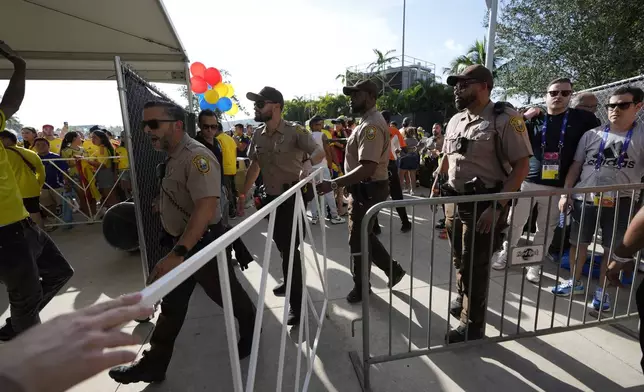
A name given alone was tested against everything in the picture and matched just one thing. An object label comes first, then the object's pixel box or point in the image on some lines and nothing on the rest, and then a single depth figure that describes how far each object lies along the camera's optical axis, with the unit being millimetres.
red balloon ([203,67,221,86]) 7058
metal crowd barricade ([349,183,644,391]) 2021
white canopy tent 3820
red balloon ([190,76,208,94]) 6887
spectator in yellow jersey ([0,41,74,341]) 2135
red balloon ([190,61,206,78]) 6789
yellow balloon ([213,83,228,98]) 7542
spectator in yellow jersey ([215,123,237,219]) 5547
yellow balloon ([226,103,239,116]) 8748
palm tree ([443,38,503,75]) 31850
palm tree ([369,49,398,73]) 43656
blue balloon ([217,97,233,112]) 7893
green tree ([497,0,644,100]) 13031
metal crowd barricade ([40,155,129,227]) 6191
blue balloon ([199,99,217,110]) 7584
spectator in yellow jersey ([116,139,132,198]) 6615
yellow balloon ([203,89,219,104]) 7329
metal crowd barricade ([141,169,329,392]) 744
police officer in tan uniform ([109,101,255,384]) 2096
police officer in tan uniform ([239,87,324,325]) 2836
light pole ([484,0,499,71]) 7109
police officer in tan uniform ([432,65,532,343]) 2303
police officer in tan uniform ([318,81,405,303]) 2879
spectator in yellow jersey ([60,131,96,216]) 6648
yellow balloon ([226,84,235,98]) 7984
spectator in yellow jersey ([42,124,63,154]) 7939
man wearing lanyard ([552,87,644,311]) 2850
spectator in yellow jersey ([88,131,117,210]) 6582
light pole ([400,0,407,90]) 46506
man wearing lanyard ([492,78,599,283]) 3309
